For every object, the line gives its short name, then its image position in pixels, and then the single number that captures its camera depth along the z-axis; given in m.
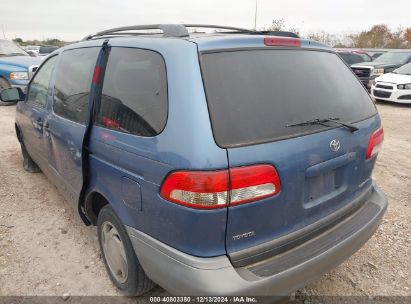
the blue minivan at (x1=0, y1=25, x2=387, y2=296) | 1.79
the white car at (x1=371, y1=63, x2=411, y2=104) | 10.69
